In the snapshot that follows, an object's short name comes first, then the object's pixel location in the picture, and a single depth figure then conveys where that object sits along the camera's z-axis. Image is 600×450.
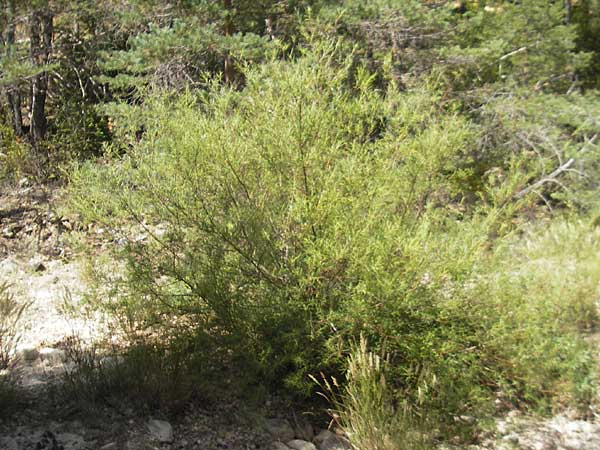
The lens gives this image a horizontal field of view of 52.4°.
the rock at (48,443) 3.38
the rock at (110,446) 3.49
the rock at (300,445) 4.02
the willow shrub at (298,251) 3.87
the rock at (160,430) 3.72
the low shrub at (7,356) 3.64
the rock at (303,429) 4.23
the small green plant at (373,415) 3.68
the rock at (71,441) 3.44
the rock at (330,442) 4.08
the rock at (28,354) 4.59
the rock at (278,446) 3.95
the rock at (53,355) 4.61
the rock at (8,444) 3.32
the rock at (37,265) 7.38
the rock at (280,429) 4.12
